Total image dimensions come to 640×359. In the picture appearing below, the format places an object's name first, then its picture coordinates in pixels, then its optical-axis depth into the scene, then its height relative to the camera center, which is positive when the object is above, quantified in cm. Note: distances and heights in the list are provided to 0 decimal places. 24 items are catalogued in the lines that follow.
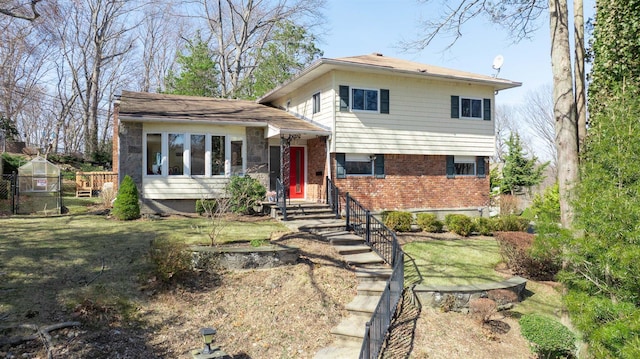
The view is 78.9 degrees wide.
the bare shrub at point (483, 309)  707 -231
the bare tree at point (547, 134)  3538 +453
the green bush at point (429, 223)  1274 -131
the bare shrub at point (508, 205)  1650 -93
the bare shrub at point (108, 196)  1470 -48
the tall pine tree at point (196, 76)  2631 +752
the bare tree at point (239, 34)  2814 +1117
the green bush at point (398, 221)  1238 -121
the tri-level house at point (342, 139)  1285 +158
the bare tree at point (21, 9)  1388 +663
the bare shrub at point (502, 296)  769 -224
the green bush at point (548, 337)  611 -244
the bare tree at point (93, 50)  3102 +1128
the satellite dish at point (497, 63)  1599 +500
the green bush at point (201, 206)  1263 -71
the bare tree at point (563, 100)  730 +163
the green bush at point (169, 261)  685 -139
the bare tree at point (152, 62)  3744 +1176
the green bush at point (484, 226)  1295 -143
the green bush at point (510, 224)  1315 -139
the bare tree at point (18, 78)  2495 +839
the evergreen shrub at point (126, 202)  1162 -56
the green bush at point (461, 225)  1263 -136
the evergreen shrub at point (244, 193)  1266 -32
